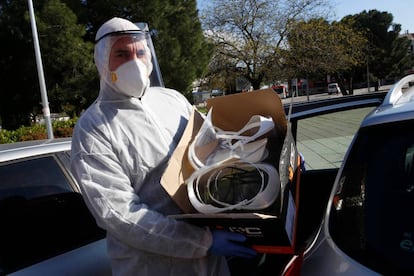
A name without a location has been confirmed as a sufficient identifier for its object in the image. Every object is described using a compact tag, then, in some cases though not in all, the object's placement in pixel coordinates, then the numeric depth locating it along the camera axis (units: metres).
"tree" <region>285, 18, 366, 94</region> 27.75
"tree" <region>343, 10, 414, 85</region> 50.59
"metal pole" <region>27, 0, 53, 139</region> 13.33
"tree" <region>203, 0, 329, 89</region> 25.59
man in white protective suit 1.64
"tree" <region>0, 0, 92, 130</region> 15.89
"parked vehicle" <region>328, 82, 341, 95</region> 52.19
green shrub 12.65
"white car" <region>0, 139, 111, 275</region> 2.08
